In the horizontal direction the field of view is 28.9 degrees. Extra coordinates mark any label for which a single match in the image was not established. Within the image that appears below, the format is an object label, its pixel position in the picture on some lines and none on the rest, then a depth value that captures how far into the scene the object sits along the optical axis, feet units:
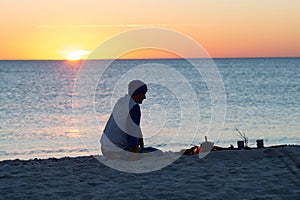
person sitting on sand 26.99
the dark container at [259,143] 36.73
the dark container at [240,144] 36.52
